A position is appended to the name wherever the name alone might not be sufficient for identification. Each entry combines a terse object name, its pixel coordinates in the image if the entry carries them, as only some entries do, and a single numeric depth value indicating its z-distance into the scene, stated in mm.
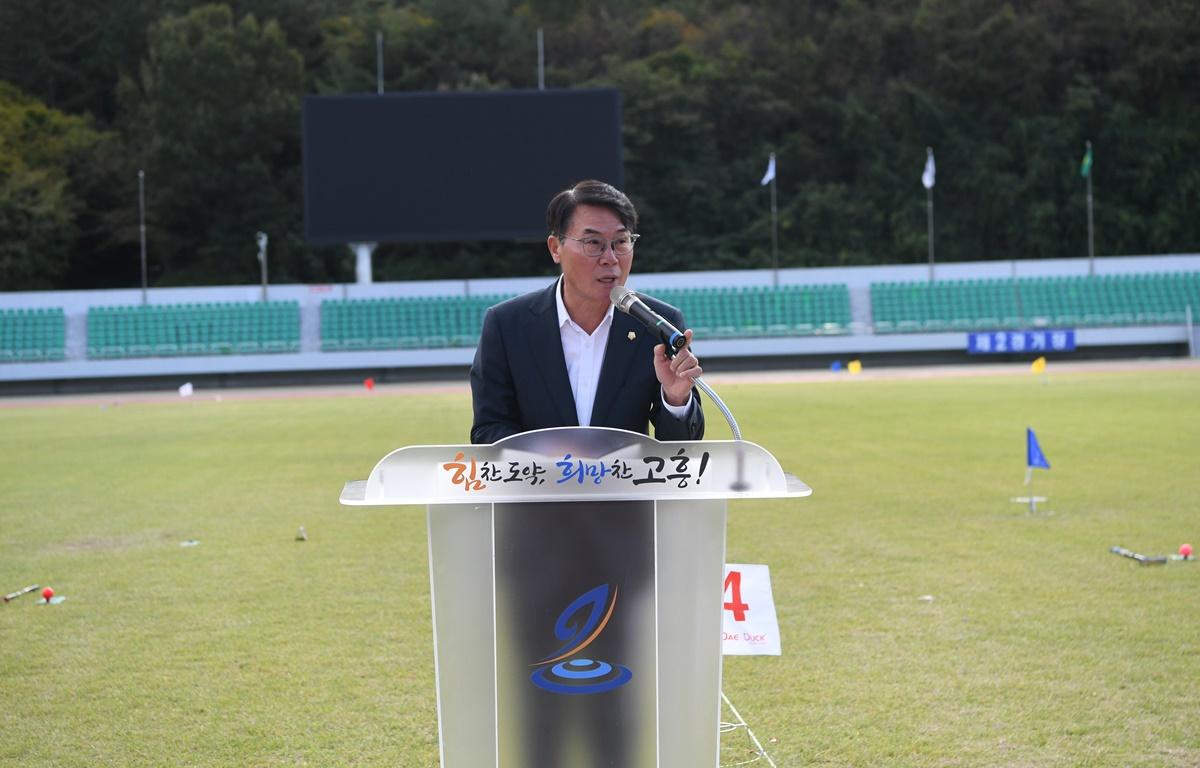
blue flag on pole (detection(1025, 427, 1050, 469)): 8977
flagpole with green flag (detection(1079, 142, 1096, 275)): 39625
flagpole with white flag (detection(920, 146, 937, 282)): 39969
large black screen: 36000
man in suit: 3047
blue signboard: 35250
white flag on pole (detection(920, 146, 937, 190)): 40250
